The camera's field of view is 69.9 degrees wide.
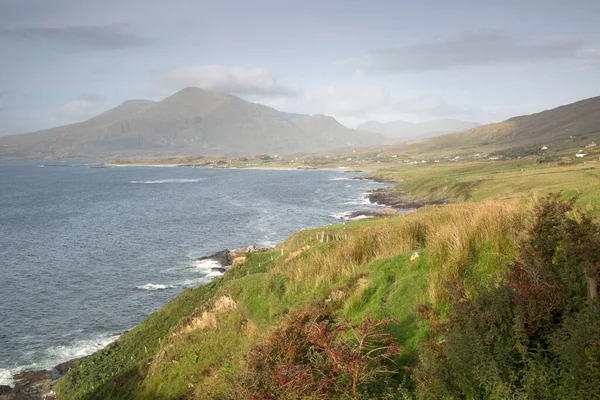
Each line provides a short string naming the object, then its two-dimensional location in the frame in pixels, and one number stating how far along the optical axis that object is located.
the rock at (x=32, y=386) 26.52
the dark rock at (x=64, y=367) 29.58
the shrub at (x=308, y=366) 6.89
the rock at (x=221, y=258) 54.44
